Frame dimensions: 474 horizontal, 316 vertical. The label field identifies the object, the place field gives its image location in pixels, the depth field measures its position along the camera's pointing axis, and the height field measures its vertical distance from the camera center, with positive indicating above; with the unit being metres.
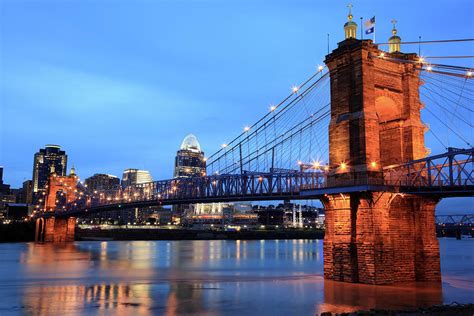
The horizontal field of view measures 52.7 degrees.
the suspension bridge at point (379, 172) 32.16 +3.87
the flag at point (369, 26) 36.16 +15.23
